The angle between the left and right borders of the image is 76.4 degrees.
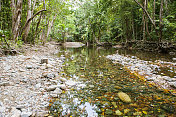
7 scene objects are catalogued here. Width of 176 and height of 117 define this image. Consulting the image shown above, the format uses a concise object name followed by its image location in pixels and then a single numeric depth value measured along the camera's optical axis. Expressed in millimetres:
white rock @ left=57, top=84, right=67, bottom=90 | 2901
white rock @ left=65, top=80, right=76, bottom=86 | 3226
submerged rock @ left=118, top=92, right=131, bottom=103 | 2391
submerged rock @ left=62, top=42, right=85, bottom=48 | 27928
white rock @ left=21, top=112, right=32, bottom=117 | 1773
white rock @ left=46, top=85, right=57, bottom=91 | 2723
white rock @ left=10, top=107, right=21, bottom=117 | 1741
